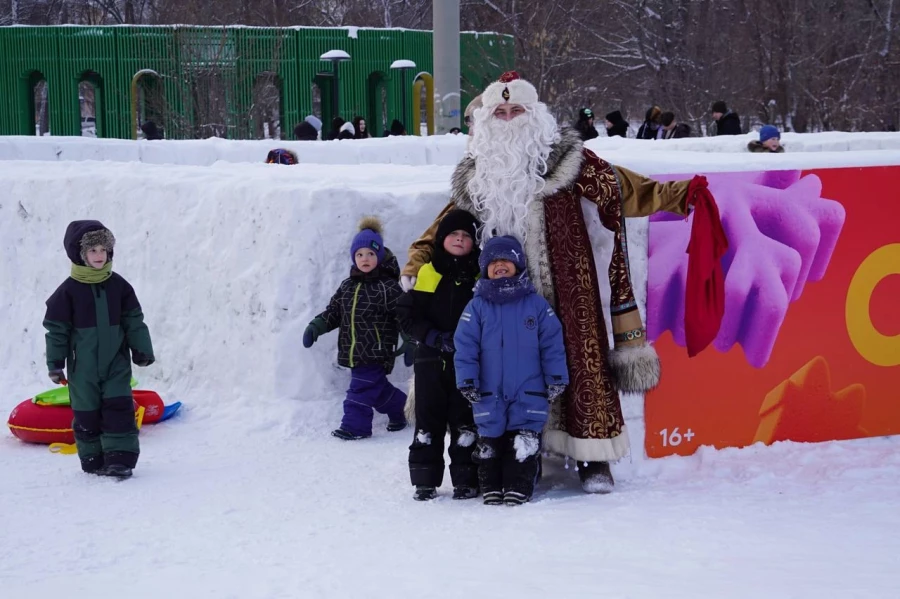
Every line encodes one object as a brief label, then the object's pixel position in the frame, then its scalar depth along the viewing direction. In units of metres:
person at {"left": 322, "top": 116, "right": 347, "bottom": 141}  19.40
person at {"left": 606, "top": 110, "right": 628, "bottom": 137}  18.64
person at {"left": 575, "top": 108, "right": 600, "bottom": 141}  16.69
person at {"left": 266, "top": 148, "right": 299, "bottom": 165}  12.99
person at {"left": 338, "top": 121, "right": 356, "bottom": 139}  18.78
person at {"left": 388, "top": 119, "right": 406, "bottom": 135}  20.78
